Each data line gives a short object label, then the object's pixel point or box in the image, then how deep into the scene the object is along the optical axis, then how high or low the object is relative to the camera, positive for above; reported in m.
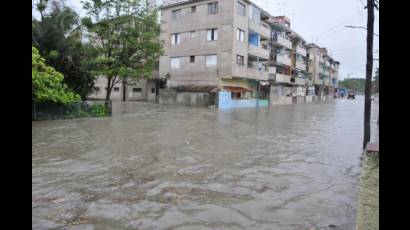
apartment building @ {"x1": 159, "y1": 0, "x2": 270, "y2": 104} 36.25 +6.40
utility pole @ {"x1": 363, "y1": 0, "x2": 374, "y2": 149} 11.96 +1.22
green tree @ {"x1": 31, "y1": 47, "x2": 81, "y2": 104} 17.72 +0.85
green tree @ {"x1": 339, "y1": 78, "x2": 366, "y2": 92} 152.39 +8.63
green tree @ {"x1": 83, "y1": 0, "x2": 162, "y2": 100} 24.52 +4.65
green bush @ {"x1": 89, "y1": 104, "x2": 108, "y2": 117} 22.81 -0.70
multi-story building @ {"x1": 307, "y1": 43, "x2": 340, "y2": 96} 77.25 +8.48
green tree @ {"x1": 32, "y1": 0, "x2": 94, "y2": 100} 22.17 +3.79
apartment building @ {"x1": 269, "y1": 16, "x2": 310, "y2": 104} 50.12 +6.37
